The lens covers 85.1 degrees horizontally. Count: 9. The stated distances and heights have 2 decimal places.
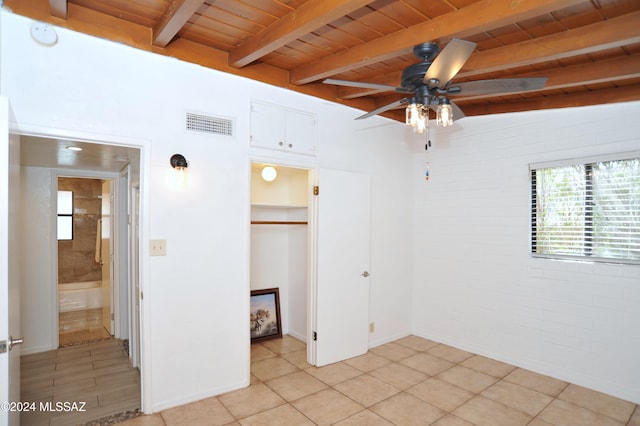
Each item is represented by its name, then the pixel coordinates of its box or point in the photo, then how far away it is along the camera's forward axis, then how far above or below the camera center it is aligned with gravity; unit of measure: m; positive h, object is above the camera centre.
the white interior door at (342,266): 3.62 -0.58
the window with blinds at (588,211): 3.04 +0.01
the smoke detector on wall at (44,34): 2.24 +1.16
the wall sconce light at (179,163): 2.73 +0.38
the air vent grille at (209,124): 2.86 +0.74
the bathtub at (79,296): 5.97 -1.47
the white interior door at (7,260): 1.58 -0.24
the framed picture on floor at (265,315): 4.25 -1.29
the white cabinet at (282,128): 3.21 +0.81
